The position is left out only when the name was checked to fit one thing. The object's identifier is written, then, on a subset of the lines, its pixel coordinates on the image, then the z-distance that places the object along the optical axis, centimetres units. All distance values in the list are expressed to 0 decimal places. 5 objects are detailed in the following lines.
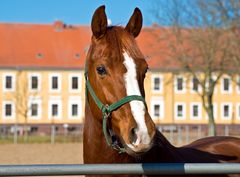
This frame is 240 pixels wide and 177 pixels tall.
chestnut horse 333
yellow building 6080
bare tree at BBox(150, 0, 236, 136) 3824
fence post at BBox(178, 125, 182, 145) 3655
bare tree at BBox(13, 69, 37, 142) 5888
